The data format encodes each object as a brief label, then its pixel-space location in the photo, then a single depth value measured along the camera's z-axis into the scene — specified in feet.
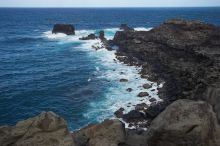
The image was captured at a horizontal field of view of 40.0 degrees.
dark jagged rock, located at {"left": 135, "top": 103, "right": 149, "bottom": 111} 137.80
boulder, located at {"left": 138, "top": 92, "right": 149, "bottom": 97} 154.30
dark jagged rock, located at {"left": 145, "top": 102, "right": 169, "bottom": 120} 127.88
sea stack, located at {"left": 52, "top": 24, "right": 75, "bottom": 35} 386.93
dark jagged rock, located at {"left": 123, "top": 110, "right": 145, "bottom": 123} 127.85
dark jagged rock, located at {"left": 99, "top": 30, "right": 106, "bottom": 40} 331.63
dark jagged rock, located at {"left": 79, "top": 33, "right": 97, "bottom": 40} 339.77
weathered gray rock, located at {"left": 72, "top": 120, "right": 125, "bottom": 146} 76.23
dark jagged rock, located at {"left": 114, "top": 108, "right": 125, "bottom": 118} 133.28
